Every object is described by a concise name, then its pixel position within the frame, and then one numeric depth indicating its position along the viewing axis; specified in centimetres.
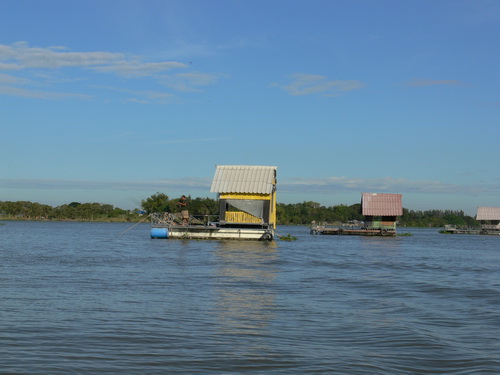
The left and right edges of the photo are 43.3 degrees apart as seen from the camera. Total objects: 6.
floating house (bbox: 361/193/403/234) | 7019
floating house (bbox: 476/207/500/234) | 9111
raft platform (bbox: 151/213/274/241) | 4153
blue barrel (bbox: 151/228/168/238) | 4431
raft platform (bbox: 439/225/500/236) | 9088
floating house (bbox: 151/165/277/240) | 4328
